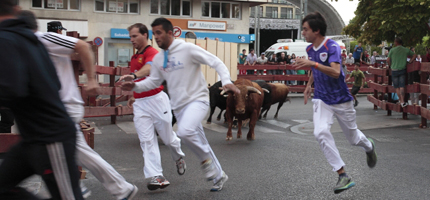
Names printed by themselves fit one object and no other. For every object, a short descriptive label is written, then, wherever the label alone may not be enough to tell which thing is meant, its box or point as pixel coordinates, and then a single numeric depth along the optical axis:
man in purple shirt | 5.88
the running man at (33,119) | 3.09
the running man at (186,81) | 5.64
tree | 13.47
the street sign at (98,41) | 25.93
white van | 35.34
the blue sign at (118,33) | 37.53
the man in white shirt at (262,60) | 27.65
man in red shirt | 6.00
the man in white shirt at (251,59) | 26.69
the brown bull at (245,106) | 10.63
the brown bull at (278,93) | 14.90
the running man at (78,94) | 4.21
